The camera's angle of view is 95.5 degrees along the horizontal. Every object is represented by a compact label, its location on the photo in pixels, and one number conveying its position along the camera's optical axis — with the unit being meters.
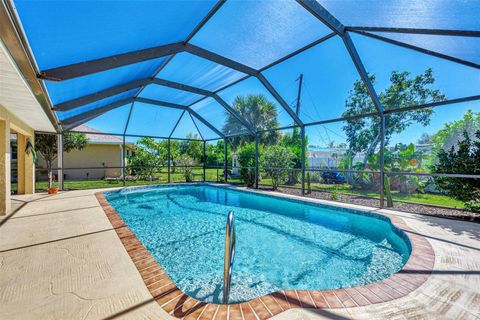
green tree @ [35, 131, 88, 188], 10.27
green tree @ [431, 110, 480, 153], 8.50
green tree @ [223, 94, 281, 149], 10.55
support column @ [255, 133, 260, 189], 10.39
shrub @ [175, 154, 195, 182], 18.08
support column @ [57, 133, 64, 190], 9.12
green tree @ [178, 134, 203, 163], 22.92
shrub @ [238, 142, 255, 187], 11.55
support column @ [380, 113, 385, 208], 6.03
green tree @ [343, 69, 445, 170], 10.02
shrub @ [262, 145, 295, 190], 10.81
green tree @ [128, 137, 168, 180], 14.09
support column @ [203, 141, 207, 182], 13.24
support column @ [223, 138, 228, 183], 12.67
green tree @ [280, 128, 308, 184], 12.84
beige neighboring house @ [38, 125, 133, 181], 14.19
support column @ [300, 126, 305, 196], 8.20
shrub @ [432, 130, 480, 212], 5.19
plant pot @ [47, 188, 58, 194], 8.15
